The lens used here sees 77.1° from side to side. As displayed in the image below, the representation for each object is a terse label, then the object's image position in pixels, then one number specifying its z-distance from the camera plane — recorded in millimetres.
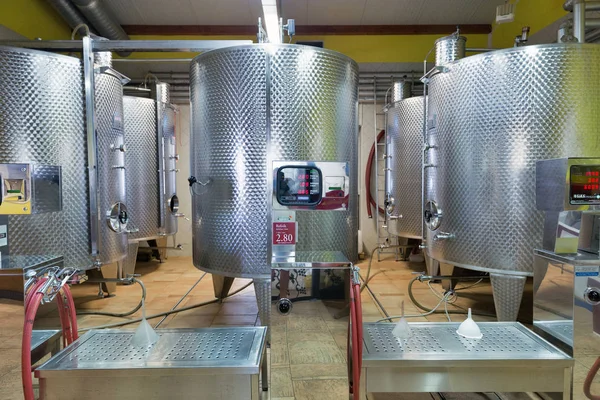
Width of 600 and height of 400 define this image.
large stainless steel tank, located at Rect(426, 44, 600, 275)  2461
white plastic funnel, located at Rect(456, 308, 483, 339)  1789
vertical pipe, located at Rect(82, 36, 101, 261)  2957
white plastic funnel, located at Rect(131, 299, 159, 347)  1682
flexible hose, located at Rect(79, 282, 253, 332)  3240
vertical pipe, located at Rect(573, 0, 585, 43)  2775
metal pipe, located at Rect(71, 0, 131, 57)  4730
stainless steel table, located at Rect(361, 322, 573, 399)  1568
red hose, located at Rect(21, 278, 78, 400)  1398
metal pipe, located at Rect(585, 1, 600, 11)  2871
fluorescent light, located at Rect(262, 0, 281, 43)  3387
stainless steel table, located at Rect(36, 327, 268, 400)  1460
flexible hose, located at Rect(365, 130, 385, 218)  6098
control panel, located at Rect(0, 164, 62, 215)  1777
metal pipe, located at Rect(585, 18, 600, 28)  2903
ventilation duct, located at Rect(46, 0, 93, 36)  4496
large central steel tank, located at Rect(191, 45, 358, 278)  2607
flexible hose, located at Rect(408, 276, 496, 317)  3541
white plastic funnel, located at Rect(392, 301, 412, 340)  1803
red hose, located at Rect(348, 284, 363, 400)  1526
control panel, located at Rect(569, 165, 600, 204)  1774
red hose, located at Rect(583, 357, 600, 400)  1694
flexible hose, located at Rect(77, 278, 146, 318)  3504
